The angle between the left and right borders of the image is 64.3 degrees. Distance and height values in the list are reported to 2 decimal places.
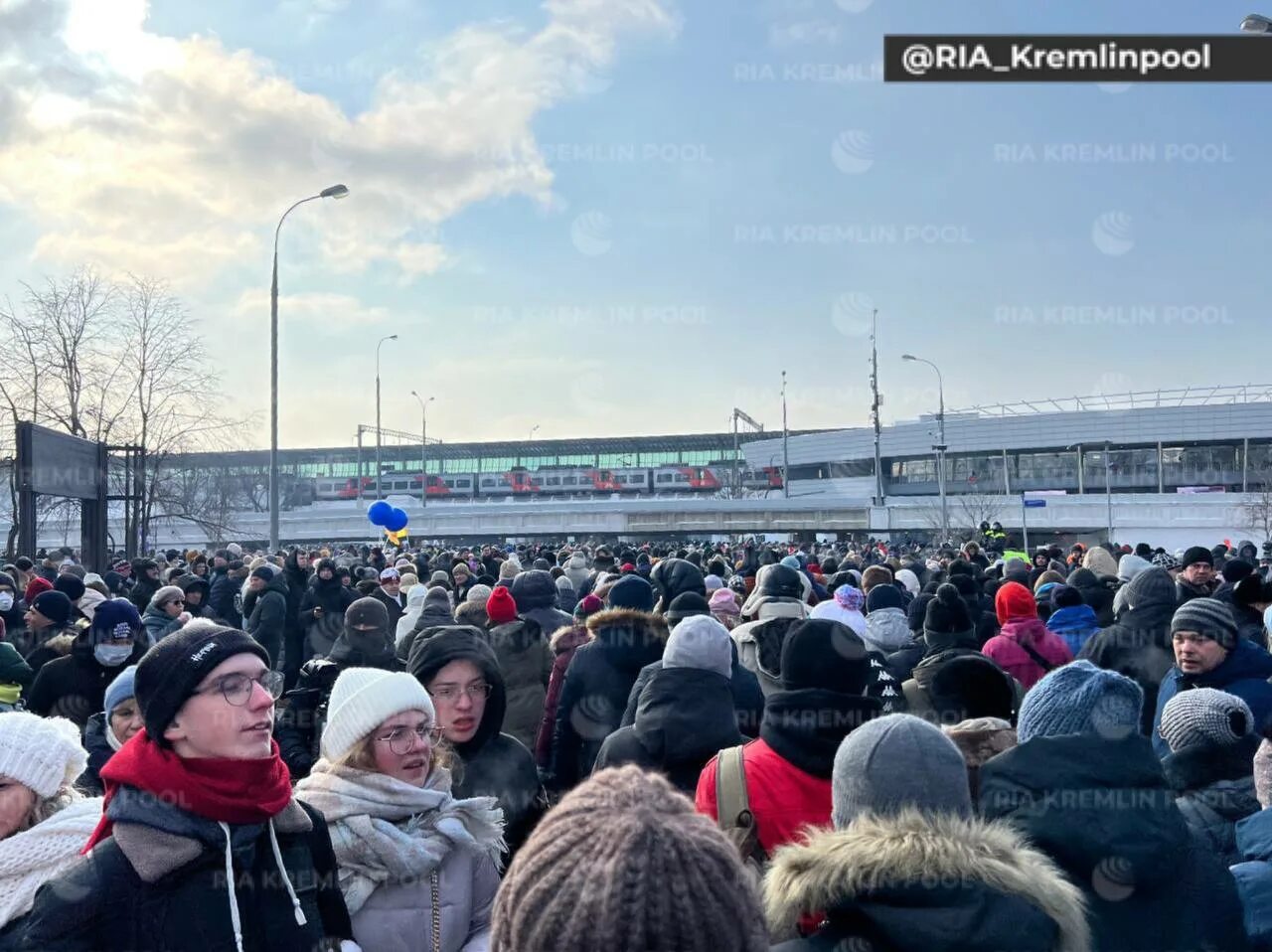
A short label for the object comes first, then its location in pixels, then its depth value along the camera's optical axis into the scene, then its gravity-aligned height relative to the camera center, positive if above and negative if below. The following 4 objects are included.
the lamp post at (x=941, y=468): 41.88 +0.58
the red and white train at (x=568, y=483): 90.75 +0.65
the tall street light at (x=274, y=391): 20.59 +2.20
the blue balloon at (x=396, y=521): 23.60 -0.64
